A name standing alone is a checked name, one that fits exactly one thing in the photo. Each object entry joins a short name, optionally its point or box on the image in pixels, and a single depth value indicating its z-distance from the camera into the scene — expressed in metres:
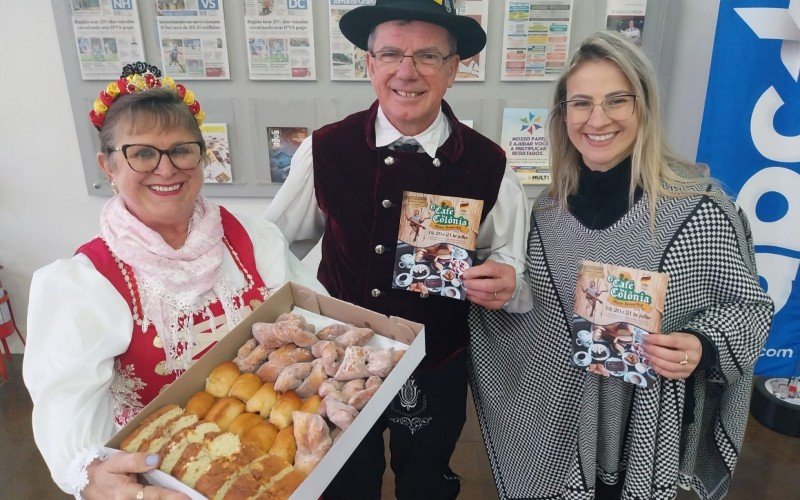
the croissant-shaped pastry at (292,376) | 1.10
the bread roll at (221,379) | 1.11
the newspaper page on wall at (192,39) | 2.50
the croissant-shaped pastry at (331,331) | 1.24
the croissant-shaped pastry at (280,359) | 1.14
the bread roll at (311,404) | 1.06
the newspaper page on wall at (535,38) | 2.48
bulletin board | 2.52
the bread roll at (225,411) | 1.04
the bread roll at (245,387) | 1.10
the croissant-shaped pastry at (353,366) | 1.09
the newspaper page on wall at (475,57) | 2.48
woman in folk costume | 1.04
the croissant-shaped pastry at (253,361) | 1.15
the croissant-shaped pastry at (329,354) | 1.12
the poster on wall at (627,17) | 2.46
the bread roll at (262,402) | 1.08
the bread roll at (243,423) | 1.03
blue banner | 2.19
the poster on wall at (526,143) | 2.68
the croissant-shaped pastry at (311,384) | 1.11
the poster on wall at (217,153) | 2.73
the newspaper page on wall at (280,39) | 2.51
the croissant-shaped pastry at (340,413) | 1.00
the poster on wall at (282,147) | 2.75
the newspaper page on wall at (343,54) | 2.51
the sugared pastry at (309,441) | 0.95
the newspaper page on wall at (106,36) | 2.51
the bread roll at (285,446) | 0.98
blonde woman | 1.34
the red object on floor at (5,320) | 3.01
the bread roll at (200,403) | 1.05
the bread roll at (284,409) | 1.05
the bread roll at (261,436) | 0.99
